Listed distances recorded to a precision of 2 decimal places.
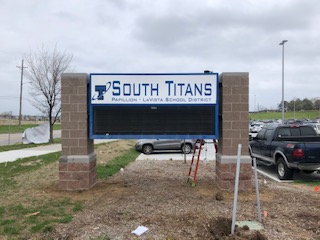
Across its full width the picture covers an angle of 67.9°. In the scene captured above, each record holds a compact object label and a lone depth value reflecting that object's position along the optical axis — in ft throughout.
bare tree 56.94
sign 18.00
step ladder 19.71
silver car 48.28
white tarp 60.33
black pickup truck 22.64
